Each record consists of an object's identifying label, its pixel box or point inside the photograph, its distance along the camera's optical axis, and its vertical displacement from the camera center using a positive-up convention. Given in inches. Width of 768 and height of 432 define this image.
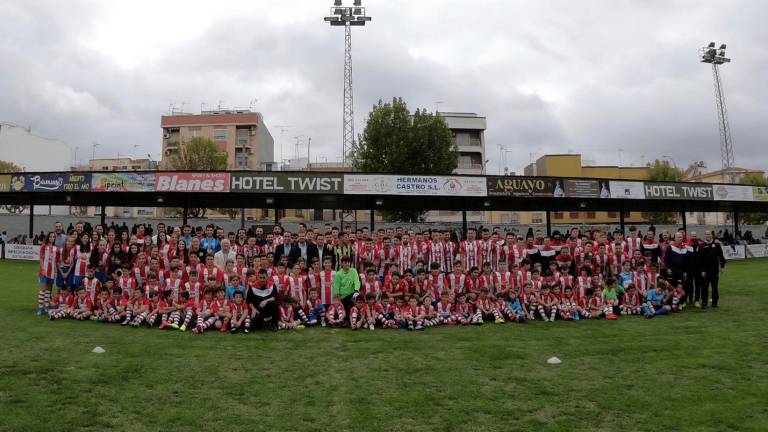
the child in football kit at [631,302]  415.5 -62.3
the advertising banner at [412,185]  815.1 +81.0
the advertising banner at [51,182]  833.5 +91.6
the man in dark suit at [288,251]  421.4 -16.1
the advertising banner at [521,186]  857.5 +82.0
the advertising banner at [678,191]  945.5 +80.1
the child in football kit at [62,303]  373.1 -55.8
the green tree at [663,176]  1904.5 +221.5
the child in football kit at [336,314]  367.2 -63.1
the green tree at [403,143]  1336.1 +250.6
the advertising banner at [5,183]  868.6 +93.0
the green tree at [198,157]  1491.1 +240.3
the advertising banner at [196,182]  791.1 +84.7
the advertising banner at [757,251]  1077.1 -46.7
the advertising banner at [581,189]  886.4 +79.3
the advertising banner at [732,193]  1011.9 +81.5
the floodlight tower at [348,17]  1317.7 +596.9
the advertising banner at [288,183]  791.7 +83.2
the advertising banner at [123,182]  805.9 +88.2
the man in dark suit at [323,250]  420.6 -15.4
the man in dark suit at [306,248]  420.2 -13.6
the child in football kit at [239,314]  346.9 -60.1
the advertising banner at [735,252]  1051.9 -47.5
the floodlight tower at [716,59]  1502.5 +546.5
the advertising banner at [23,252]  893.8 -33.3
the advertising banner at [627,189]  914.7 +80.0
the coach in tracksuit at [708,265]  426.6 -30.8
